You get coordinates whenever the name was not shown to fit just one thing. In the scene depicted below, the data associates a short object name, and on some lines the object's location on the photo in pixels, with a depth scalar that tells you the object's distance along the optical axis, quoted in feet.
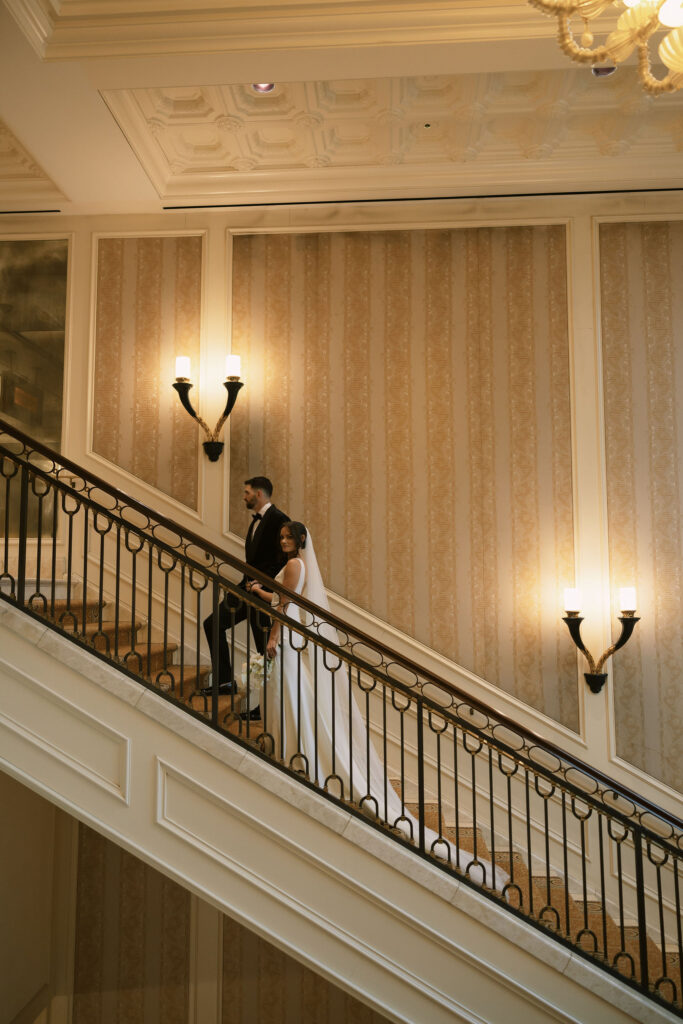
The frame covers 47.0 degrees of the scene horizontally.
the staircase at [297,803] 11.89
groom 16.49
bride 12.66
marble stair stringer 11.91
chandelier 7.95
